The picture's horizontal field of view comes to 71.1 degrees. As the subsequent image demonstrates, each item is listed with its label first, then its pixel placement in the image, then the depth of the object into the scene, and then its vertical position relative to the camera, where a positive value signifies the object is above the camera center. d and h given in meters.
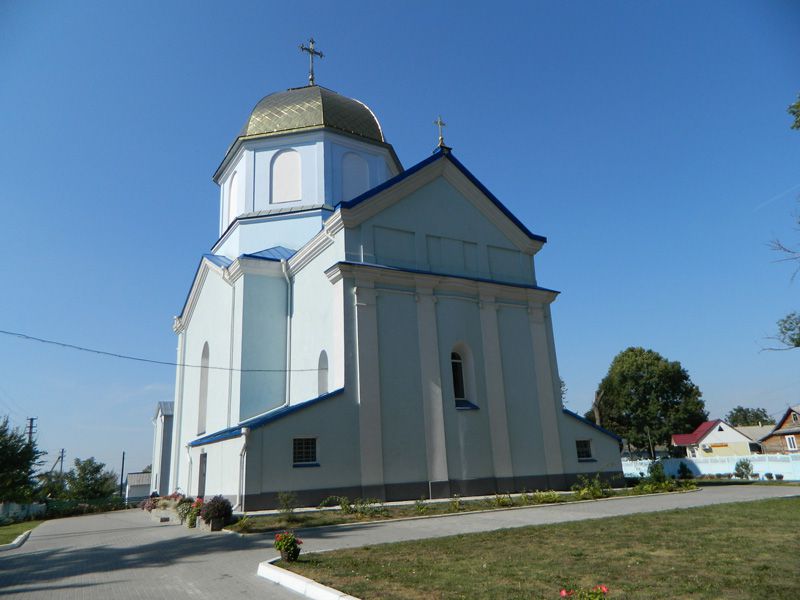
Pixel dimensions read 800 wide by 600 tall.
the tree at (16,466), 34.19 +0.94
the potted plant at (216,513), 13.94 -0.98
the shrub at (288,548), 8.67 -1.17
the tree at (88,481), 46.84 -0.27
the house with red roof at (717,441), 58.09 +0.86
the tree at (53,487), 46.52 -0.67
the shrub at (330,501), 16.57 -0.98
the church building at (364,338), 17.67 +4.57
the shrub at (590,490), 18.19 -1.15
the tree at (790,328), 15.56 +3.16
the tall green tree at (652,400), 56.66 +5.13
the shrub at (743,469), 32.75 -1.19
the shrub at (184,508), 16.53 -1.01
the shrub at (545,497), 17.34 -1.21
